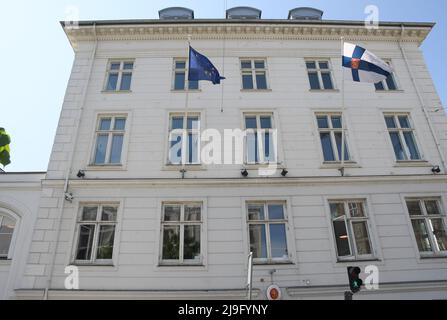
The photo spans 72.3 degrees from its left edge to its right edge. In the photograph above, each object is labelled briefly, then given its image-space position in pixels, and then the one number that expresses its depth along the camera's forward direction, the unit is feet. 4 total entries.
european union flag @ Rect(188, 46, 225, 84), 37.60
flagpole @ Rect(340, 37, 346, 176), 38.40
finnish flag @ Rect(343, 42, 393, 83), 36.50
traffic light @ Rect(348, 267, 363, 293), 25.82
